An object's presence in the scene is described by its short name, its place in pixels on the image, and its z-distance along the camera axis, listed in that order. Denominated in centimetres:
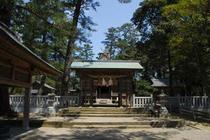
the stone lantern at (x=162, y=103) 1203
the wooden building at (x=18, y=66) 536
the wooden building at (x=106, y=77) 1436
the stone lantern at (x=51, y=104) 1236
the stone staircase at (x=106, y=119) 987
